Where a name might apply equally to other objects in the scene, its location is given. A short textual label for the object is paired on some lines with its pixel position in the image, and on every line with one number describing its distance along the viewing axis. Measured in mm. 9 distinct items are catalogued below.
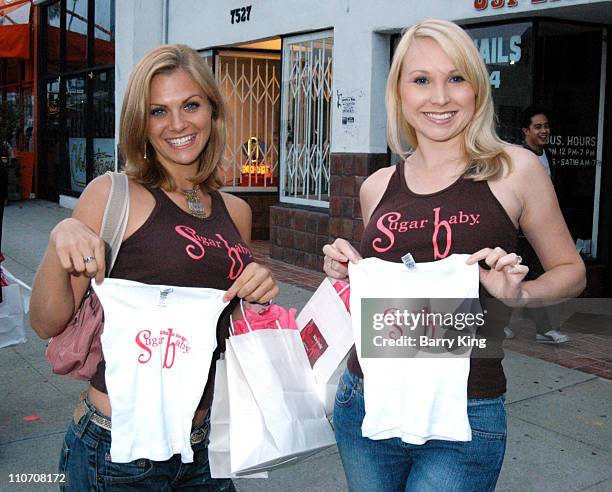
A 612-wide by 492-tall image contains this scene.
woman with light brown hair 2107
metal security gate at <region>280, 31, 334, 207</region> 9359
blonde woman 2082
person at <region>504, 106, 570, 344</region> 6441
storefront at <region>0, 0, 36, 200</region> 17891
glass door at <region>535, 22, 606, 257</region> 7203
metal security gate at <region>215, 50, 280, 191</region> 11422
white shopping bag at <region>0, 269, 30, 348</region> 4148
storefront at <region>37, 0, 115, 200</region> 15359
